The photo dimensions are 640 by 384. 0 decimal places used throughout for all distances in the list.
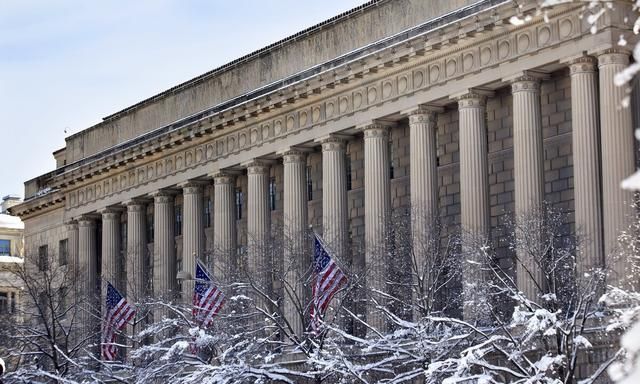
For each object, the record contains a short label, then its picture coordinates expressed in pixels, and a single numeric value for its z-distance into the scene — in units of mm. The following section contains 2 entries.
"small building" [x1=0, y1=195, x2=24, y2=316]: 118300
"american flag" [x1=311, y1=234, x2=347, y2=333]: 47875
